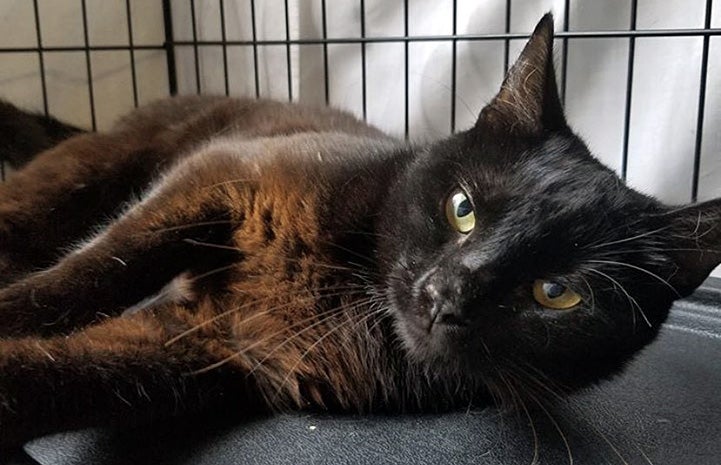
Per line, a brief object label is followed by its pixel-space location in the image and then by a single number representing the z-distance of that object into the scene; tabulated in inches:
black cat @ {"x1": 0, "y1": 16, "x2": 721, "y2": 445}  9.2
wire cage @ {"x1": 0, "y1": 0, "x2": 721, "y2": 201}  15.9
